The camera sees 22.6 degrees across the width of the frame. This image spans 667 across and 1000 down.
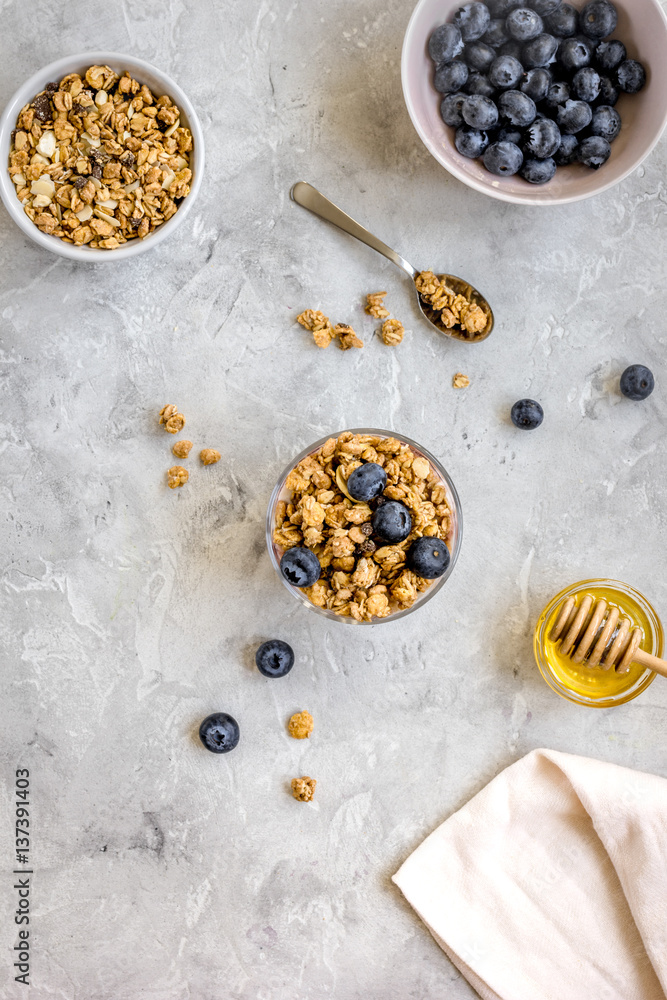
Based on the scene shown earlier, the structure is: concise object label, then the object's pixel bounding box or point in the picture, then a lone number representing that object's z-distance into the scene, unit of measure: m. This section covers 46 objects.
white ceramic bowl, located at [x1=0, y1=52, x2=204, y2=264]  0.78
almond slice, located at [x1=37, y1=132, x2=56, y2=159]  0.78
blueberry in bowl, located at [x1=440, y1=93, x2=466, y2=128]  0.78
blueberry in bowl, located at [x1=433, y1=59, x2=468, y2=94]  0.78
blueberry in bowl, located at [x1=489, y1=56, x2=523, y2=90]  0.77
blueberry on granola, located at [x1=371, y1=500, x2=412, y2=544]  0.75
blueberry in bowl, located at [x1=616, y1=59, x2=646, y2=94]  0.78
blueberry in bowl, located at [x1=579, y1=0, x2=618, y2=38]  0.78
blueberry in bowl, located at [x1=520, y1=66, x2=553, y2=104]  0.77
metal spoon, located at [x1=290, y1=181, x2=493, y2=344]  0.81
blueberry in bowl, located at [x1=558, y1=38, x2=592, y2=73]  0.77
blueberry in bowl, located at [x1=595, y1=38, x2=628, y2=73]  0.78
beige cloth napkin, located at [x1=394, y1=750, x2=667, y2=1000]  0.81
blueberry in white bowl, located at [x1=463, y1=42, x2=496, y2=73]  0.78
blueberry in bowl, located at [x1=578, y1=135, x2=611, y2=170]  0.78
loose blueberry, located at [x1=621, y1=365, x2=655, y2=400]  0.81
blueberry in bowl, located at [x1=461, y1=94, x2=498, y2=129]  0.77
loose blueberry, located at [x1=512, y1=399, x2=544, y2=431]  0.81
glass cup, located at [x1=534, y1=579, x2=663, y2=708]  0.81
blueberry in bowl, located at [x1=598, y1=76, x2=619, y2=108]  0.78
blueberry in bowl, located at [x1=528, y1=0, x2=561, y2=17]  0.77
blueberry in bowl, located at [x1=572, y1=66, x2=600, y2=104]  0.77
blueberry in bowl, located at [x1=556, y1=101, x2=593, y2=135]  0.77
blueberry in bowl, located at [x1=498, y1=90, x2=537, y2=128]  0.77
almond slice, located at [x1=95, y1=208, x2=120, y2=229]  0.79
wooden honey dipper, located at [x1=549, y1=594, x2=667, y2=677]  0.79
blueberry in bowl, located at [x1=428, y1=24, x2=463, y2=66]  0.78
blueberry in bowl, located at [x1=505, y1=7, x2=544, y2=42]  0.76
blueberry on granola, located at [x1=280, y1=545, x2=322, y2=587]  0.75
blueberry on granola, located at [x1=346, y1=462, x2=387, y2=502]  0.75
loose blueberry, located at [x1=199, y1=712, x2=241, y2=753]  0.81
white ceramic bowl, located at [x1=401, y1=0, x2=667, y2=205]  0.77
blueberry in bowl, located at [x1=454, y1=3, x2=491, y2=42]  0.77
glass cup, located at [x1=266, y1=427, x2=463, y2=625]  0.78
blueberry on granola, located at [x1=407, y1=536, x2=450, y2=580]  0.75
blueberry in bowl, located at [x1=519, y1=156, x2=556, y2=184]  0.78
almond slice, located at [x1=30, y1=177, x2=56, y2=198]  0.78
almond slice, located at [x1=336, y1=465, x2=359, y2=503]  0.76
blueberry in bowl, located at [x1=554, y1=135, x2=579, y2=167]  0.78
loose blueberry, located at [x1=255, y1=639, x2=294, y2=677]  0.81
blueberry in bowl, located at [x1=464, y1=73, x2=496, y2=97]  0.78
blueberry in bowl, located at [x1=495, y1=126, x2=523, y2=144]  0.78
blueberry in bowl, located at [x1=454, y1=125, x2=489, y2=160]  0.78
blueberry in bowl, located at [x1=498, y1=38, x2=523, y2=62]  0.78
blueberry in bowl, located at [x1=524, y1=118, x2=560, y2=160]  0.77
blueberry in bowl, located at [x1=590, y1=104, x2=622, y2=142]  0.78
